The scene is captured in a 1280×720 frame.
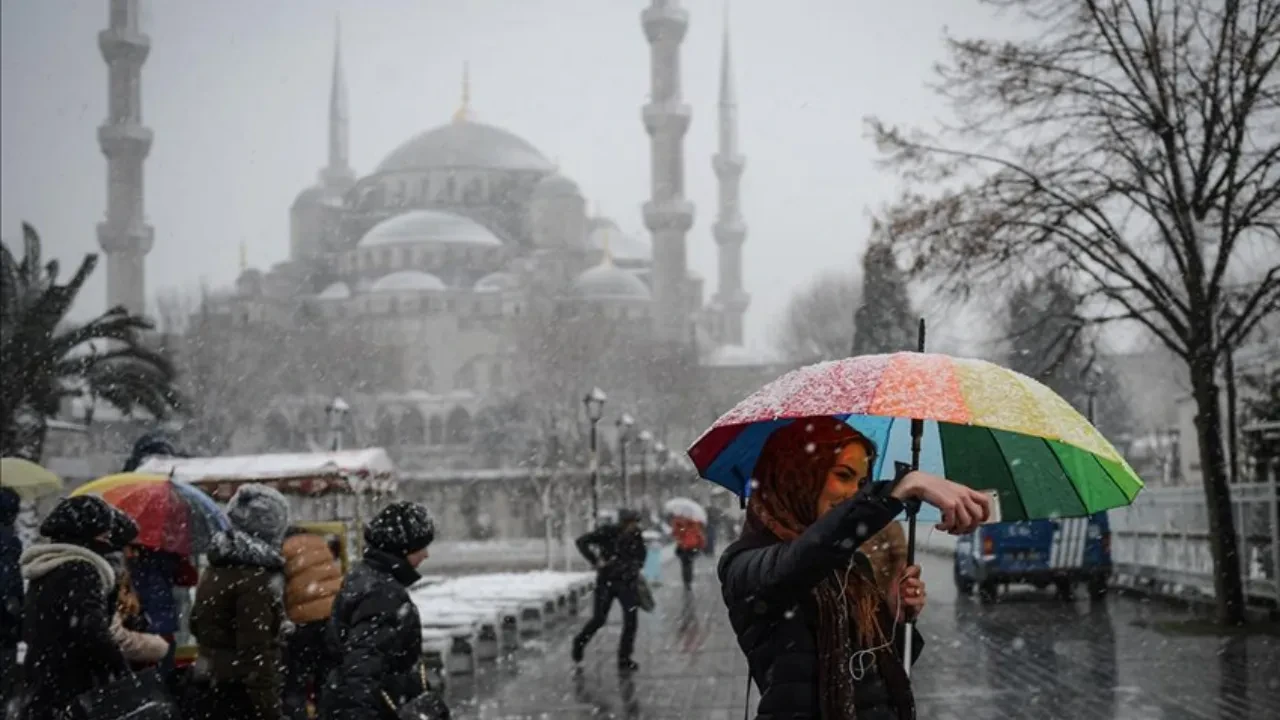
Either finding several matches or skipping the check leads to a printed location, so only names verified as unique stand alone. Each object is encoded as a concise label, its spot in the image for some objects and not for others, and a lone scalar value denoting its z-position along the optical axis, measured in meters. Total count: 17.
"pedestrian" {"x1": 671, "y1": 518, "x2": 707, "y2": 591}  30.43
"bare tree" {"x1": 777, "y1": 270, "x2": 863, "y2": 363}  82.25
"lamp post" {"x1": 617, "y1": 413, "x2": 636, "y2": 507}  36.06
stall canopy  19.05
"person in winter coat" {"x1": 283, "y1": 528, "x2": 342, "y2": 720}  9.33
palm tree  25.80
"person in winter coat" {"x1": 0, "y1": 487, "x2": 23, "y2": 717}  9.62
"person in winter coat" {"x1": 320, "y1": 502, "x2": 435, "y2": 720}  6.17
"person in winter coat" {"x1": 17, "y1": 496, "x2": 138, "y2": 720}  6.23
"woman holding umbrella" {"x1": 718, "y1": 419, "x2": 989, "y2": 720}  3.98
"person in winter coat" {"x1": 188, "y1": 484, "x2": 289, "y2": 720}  7.18
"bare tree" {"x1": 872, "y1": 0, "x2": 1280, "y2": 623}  16.81
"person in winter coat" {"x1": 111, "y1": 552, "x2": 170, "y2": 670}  6.72
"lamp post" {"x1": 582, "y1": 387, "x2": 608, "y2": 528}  33.49
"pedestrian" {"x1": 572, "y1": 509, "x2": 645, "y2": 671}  15.80
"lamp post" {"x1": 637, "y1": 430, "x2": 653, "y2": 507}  51.24
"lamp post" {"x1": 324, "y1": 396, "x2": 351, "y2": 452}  32.75
